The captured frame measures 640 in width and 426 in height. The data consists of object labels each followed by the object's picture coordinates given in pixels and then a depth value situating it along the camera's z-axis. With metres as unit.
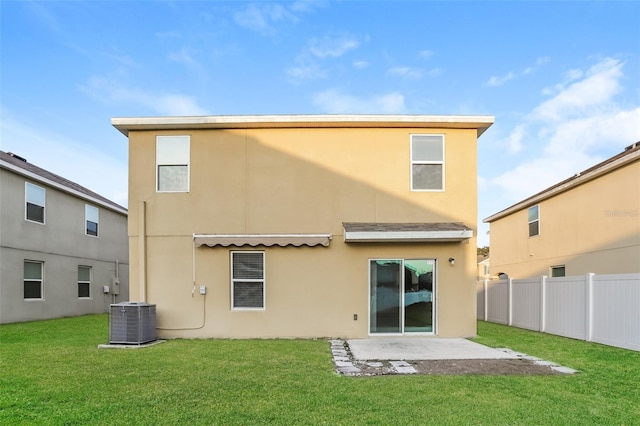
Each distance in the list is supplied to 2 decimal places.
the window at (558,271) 17.00
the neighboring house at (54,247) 14.78
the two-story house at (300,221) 10.84
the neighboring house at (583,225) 12.88
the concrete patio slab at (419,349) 8.27
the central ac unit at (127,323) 9.51
